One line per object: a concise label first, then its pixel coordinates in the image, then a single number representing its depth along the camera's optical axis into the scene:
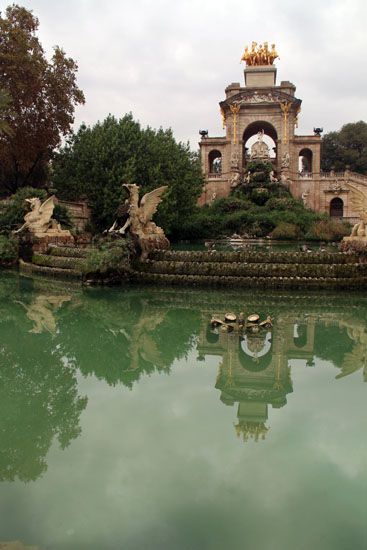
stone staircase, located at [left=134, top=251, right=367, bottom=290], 15.43
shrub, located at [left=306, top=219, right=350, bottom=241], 32.53
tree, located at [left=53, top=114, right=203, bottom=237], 27.81
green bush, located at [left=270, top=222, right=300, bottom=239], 33.31
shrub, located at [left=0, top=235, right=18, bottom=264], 21.42
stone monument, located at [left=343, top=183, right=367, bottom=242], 16.97
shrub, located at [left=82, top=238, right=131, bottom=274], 15.97
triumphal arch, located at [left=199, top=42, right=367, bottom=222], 44.31
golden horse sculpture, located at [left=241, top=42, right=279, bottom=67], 49.03
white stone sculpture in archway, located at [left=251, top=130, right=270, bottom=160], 44.09
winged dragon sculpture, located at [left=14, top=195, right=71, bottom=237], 21.34
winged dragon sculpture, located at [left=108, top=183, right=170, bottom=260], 17.25
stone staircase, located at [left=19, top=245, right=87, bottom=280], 18.11
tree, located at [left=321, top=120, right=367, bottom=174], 55.84
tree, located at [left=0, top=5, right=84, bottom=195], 25.97
